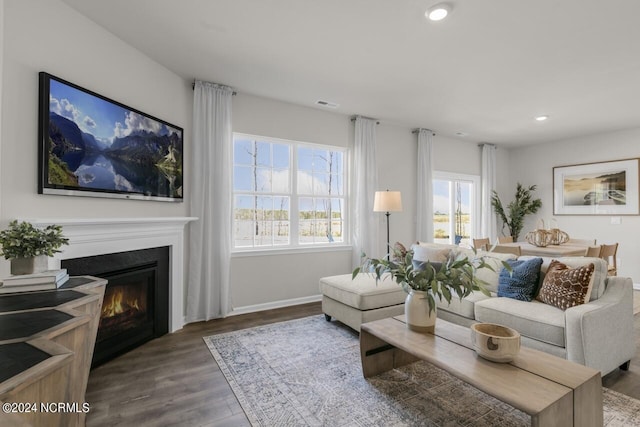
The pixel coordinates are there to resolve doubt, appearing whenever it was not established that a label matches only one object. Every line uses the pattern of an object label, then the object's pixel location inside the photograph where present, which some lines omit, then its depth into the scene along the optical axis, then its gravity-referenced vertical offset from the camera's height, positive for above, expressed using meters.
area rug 1.83 -1.23
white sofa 2.10 -0.81
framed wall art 5.31 +0.53
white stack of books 1.52 -0.35
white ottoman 3.02 -0.87
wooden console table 0.71 -0.39
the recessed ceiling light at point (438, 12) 2.22 +1.53
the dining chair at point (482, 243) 4.48 -0.41
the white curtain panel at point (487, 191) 6.42 +0.53
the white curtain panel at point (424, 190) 5.43 +0.46
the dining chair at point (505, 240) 4.93 -0.39
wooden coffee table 1.29 -0.79
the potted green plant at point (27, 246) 1.63 -0.18
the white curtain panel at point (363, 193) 4.70 +0.35
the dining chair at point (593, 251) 3.65 -0.43
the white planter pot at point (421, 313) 2.06 -0.67
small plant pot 1.66 -0.28
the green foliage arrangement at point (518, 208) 6.50 +0.17
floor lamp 4.34 +0.19
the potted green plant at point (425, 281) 1.91 -0.43
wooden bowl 1.58 -0.68
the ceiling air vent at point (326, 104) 4.20 +1.56
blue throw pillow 2.75 -0.60
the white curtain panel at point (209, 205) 3.52 +0.12
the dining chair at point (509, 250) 3.96 -0.45
